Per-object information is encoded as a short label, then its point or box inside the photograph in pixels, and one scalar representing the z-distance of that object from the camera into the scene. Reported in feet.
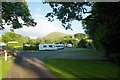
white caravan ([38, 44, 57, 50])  87.01
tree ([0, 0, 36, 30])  32.45
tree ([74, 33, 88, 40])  136.55
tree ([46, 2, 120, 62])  24.46
